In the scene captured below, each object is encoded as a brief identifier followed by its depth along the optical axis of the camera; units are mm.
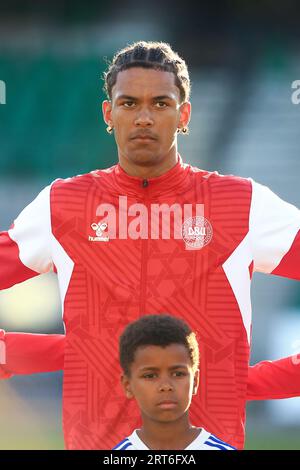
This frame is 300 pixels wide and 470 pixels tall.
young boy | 6191
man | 6887
